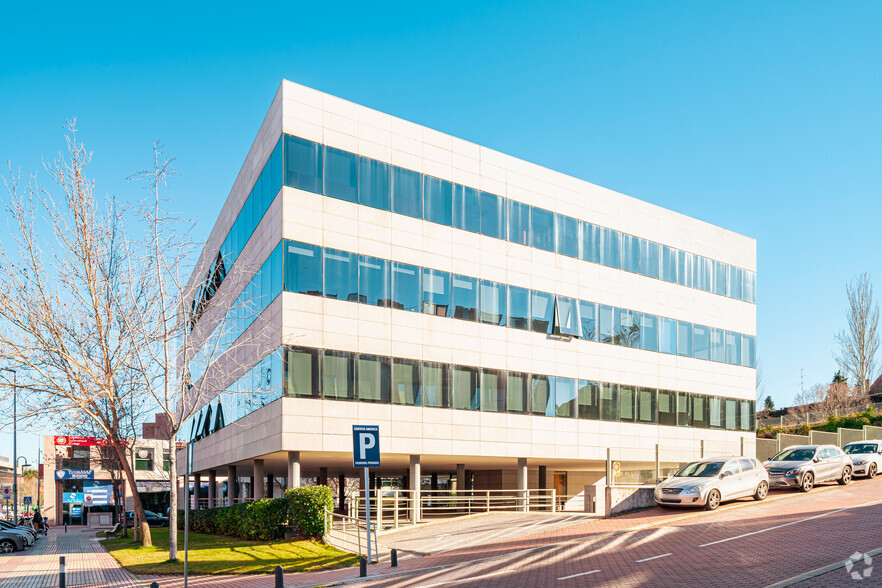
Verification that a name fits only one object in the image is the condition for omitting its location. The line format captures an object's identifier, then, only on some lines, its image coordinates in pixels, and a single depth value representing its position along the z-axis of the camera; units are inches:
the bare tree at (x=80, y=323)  920.3
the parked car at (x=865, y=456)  1263.5
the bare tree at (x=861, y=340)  3083.2
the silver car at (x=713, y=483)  997.2
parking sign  765.3
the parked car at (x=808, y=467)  1135.0
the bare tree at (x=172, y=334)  925.8
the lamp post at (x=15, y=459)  2367.4
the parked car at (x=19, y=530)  1339.4
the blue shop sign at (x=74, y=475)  3112.7
